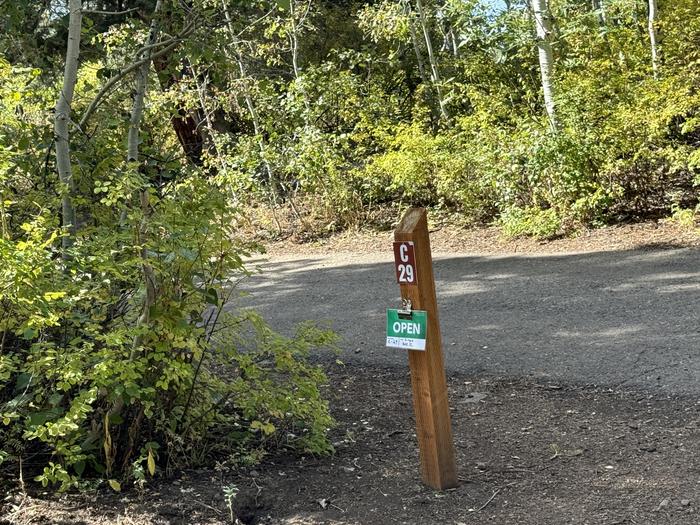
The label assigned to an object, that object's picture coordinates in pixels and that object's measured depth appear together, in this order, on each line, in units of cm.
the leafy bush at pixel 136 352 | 359
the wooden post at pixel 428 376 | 377
